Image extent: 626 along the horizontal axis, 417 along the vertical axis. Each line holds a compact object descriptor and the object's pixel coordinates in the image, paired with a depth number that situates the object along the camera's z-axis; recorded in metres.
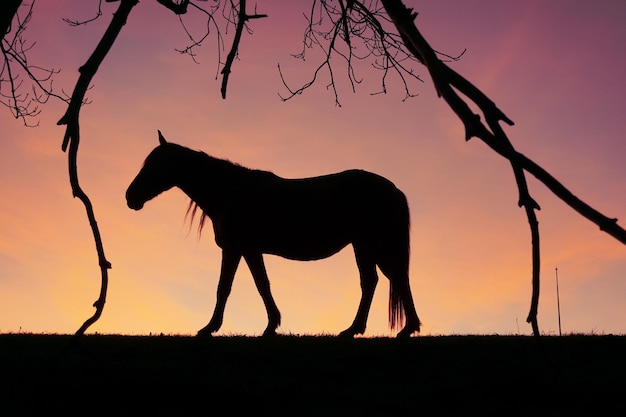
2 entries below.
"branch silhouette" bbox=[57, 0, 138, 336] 9.79
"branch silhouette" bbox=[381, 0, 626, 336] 6.18
